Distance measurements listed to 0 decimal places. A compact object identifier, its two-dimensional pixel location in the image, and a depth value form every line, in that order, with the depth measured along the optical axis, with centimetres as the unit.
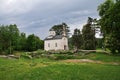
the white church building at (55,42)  2886
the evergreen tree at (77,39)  3490
